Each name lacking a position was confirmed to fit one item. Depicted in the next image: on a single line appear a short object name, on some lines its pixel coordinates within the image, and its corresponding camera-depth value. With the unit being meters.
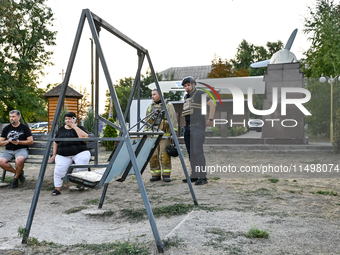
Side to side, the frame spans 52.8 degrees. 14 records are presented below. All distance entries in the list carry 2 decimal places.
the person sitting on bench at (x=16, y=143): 6.28
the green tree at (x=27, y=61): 24.89
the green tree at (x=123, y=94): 49.40
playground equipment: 2.92
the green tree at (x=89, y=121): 14.45
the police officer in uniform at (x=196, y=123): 6.03
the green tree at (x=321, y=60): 18.92
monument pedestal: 14.69
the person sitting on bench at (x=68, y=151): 5.61
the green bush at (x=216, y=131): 15.64
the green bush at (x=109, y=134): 13.98
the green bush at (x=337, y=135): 11.53
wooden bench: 6.46
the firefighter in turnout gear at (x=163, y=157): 6.44
